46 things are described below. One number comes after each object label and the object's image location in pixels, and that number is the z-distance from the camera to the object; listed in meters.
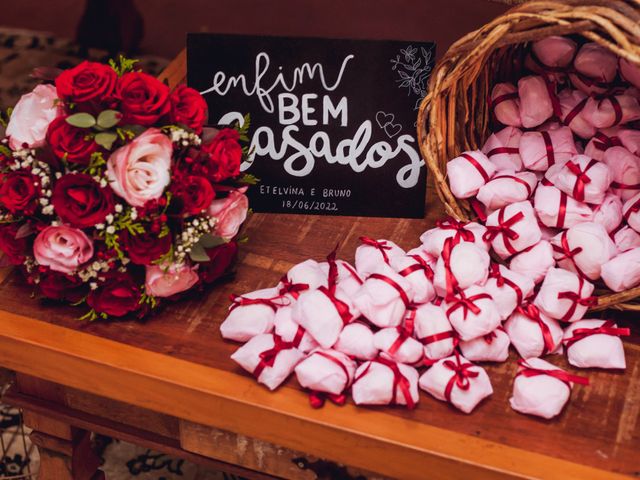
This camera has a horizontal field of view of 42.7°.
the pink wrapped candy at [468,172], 1.28
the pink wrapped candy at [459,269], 1.17
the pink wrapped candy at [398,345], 1.13
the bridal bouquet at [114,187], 1.13
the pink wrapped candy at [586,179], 1.22
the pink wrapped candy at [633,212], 1.22
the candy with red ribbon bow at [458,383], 1.10
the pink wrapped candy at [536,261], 1.23
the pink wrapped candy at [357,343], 1.13
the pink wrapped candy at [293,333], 1.16
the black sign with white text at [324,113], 1.36
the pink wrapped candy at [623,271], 1.16
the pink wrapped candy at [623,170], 1.25
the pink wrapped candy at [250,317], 1.19
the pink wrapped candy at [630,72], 1.23
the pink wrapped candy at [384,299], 1.14
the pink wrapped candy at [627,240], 1.23
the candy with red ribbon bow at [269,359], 1.12
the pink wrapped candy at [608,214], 1.24
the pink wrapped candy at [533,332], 1.18
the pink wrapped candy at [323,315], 1.14
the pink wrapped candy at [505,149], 1.33
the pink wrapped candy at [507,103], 1.33
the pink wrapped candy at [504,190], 1.27
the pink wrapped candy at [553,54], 1.28
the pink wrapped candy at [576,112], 1.30
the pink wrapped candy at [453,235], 1.23
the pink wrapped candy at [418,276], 1.19
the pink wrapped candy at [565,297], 1.18
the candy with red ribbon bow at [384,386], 1.09
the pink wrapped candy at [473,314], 1.13
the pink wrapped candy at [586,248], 1.19
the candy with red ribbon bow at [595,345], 1.17
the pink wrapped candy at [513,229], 1.22
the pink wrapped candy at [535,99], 1.30
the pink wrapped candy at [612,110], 1.25
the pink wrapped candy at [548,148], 1.31
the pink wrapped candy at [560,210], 1.24
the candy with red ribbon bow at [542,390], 1.09
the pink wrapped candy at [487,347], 1.16
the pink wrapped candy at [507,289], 1.17
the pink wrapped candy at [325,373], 1.10
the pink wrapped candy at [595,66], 1.26
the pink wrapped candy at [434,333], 1.14
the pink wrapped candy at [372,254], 1.25
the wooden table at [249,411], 1.07
